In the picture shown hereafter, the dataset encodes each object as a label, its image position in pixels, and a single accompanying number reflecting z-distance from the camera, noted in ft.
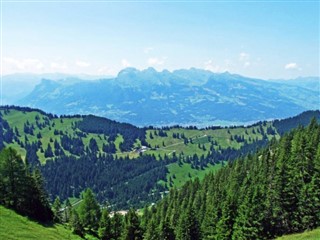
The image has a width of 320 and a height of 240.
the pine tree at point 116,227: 340.80
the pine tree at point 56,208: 349.82
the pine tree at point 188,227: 322.34
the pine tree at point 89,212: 354.13
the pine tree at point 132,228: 327.88
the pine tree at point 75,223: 299.99
